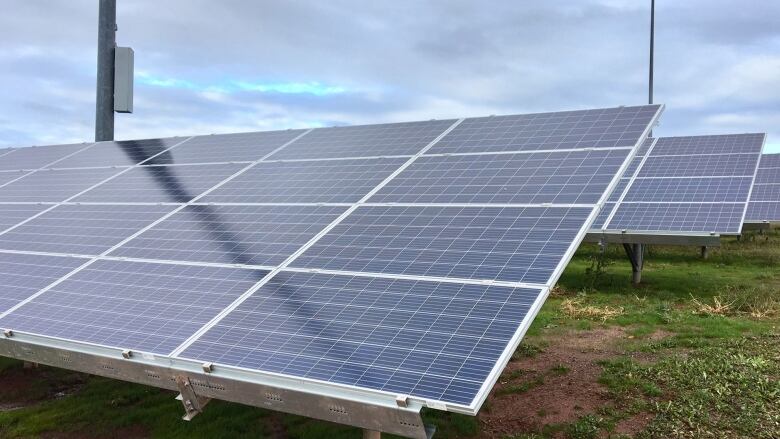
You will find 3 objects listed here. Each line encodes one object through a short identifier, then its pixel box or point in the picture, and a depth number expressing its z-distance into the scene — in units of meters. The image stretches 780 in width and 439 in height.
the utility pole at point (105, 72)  16.16
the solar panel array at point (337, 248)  5.56
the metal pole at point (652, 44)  31.27
